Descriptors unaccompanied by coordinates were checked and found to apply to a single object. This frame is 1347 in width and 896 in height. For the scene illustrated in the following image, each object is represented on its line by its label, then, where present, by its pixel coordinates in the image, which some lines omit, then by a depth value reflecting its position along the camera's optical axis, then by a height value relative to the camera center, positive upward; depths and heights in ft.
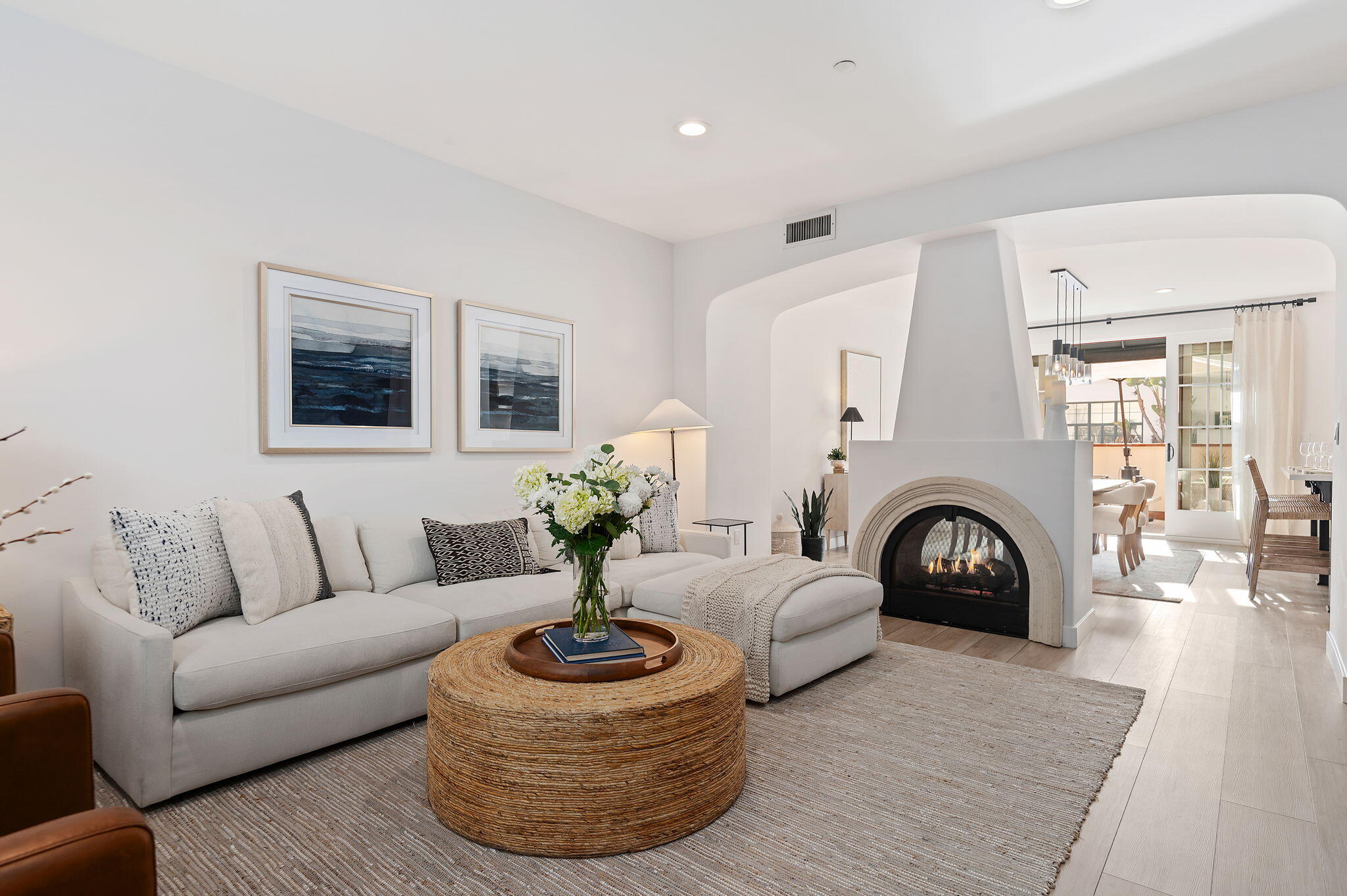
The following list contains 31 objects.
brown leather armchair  2.99 -1.90
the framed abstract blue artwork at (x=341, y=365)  10.23 +1.12
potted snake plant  18.48 -2.41
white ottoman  9.37 -2.62
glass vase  6.93 -1.60
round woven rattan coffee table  5.81 -2.75
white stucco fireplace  12.31 -0.78
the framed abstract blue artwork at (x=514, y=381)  12.80 +1.10
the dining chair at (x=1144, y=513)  19.36 -2.17
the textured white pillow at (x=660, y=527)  13.34 -1.70
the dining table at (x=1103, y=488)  18.42 -1.29
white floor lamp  15.21 +0.42
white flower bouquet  6.66 -0.68
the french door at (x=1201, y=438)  23.81 +0.05
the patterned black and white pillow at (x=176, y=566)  7.49 -1.44
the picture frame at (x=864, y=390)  24.03 +1.71
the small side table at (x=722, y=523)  15.43 -1.88
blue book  6.77 -2.08
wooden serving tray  6.52 -2.17
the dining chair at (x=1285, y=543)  15.52 -2.31
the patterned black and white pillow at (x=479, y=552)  10.56 -1.77
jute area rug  5.54 -3.47
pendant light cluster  19.75 +2.65
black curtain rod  22.06 +4.35
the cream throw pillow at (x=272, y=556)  8.17 -1.45
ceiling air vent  14.51 +4.41
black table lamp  23.20 +0.73
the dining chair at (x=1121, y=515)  18.13 -1.97
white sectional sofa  6.55 -2.44
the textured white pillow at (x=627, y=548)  12.71 -2.00
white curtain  21.91 +1.32
